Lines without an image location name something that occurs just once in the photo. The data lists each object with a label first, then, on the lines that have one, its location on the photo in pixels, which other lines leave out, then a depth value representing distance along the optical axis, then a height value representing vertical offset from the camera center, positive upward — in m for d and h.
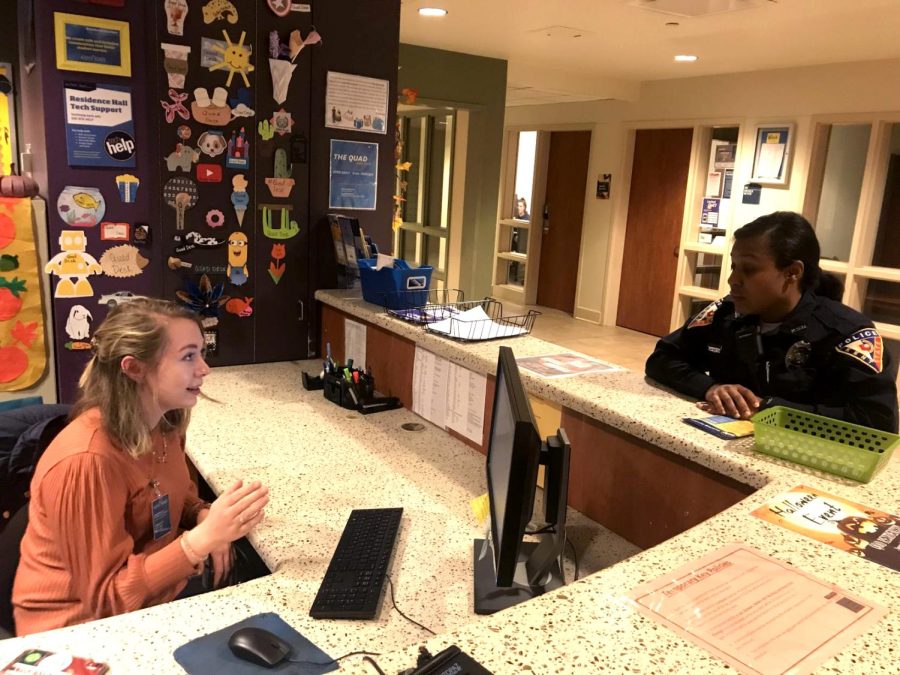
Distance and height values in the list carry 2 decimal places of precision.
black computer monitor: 1.02 -0.50
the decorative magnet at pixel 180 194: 2.43 -0.07
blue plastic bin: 2.41 -0.33
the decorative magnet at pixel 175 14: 2.31 +0.52
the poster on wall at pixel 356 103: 2.67 +0.31
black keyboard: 1.20 -0.70
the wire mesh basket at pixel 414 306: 2.31 -0.40
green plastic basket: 1.27 -0.43
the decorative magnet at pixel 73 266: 2.33 -0.32
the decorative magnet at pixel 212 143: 2.45 +0.11
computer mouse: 1.04 -0.69
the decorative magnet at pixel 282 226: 2.62 -0.17
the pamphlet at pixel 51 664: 0.94 -0.67
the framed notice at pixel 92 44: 2.19 +0.39
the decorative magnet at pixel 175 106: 2.37 +0.22
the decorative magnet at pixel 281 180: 2.60 +0.00
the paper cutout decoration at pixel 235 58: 2.43 +0.41
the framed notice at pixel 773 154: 5.73 +0.44
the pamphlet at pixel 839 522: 1.05 -0.49
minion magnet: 2.57 -0.29
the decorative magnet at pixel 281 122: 2.57 +0.21
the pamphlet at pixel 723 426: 1.44 -0.45
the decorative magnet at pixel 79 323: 2.40 -0.52
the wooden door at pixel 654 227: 6.69 -0.25
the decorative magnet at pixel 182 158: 2.41 +0.06
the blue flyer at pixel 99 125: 2.24 +0.14
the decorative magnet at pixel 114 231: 2.37 -0.20
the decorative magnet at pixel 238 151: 2.50 +0.09
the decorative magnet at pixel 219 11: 2.38 +0.55
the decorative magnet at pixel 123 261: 2.39 -0.30
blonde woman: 1.25 -0.60
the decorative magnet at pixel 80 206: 2.29 -0.12
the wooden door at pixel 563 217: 7.62 -0.24
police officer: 1.55 -0.33
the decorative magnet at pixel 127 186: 2.36 -0.05
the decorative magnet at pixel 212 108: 2.41 +0.23
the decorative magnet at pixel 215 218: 2.52 -0.15
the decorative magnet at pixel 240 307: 2.62 -0.48
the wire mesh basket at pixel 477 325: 2.09 -0.41
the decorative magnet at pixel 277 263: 2.68 -0.31
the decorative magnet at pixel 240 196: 2.54 -0.07
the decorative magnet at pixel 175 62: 2.34 +0.36
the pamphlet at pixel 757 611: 0.80 -0.50
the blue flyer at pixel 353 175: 2.74 +0.03
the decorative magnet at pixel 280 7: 2.48 +0.60
